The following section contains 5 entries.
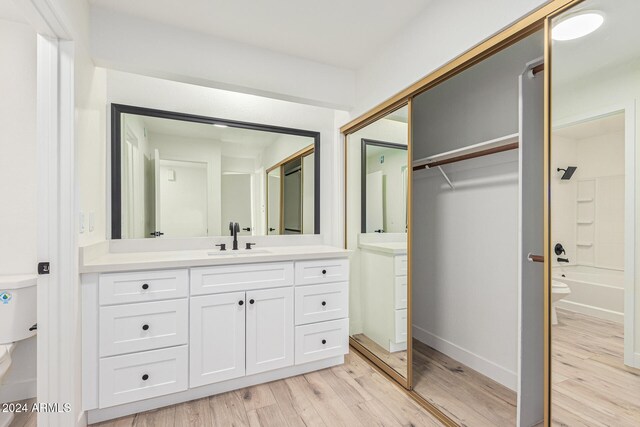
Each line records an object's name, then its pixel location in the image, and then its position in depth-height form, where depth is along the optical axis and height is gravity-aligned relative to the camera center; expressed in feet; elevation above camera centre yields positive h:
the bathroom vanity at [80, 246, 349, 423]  5.46 -2.31
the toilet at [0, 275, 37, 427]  5.35 -1.83
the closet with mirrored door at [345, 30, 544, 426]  4.80 -0.76
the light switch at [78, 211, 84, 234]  5.31 -0.18
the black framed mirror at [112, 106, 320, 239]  7.18 +0.94
